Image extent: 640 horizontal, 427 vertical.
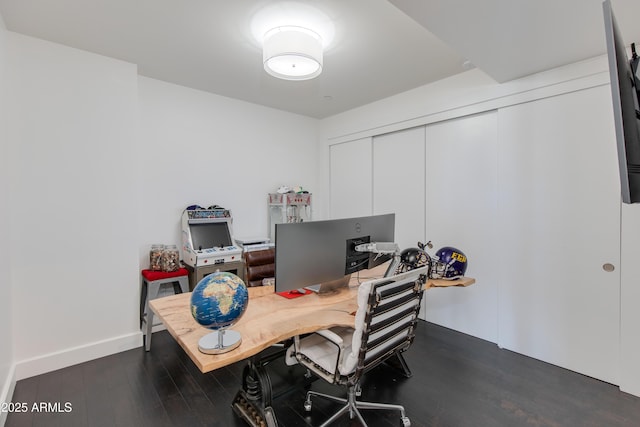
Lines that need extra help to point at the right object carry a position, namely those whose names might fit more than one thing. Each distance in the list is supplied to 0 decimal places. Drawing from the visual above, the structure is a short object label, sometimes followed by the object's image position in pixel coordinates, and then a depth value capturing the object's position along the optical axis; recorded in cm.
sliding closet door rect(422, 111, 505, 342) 292
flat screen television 100
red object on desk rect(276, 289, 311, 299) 203
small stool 276
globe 128
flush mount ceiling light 208
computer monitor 173
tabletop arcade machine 308
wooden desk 134
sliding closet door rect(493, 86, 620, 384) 227
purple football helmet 243
